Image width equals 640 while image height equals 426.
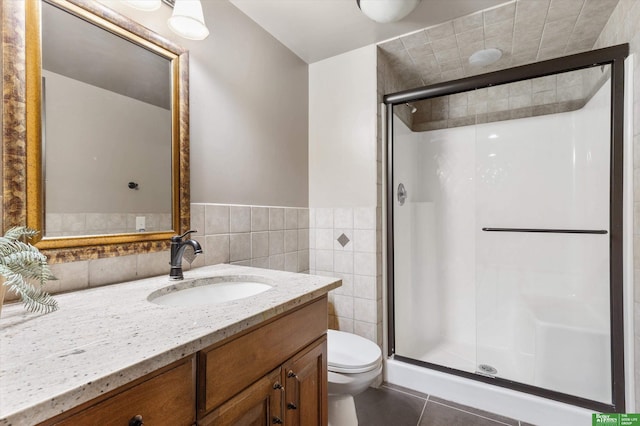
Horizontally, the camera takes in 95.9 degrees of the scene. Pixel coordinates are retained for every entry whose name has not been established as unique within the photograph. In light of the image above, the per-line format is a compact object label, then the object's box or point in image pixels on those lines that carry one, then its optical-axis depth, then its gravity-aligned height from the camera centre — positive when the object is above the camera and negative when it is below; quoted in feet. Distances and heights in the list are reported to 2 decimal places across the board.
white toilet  4.29 -2.45
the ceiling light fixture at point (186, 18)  3.61 +2.55
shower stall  5.04 -0.40
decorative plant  2.15 -0.43
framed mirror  2.83 +0.93
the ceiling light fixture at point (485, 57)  6.53 +3.63
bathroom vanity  1.42 -0.86
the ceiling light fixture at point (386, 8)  4.77 +3.44
